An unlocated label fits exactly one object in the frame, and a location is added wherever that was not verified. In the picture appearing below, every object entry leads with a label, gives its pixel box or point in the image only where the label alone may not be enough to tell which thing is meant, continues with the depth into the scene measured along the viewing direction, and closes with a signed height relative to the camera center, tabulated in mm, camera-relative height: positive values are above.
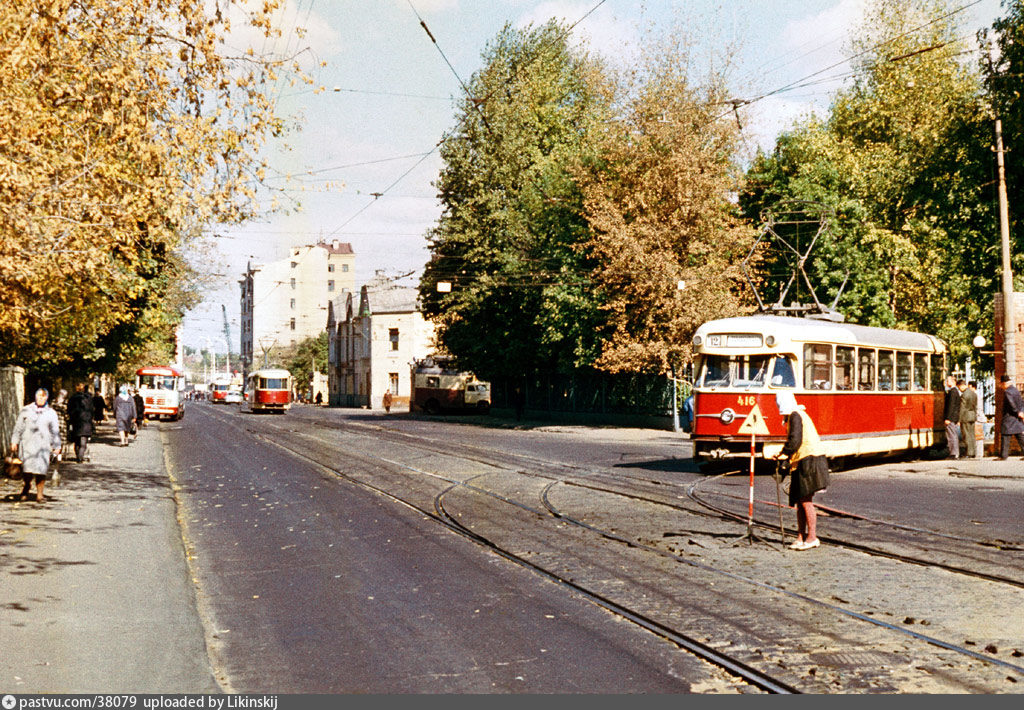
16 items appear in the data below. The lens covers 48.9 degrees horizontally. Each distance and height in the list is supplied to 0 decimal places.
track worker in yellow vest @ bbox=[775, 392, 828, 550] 12414 -937
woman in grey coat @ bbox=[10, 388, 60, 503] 16969 -661
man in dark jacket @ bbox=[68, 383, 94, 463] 25266 -553
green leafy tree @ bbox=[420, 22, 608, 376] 52094 +7842
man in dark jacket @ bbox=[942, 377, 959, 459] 26355 -863
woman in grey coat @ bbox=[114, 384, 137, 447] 33625 -484
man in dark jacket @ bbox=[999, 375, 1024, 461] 25297 -836
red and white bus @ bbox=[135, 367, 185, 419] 59781 +161
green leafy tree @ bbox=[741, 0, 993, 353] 33500 +7158
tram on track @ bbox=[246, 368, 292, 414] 74750 +143
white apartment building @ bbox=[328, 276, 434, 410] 100125 +4302
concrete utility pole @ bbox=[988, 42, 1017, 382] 26344 +1443
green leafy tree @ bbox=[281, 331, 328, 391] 129125 +3673
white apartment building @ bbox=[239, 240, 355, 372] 146500 +12228
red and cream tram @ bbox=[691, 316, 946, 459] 22625 +64
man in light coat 26172 -790
